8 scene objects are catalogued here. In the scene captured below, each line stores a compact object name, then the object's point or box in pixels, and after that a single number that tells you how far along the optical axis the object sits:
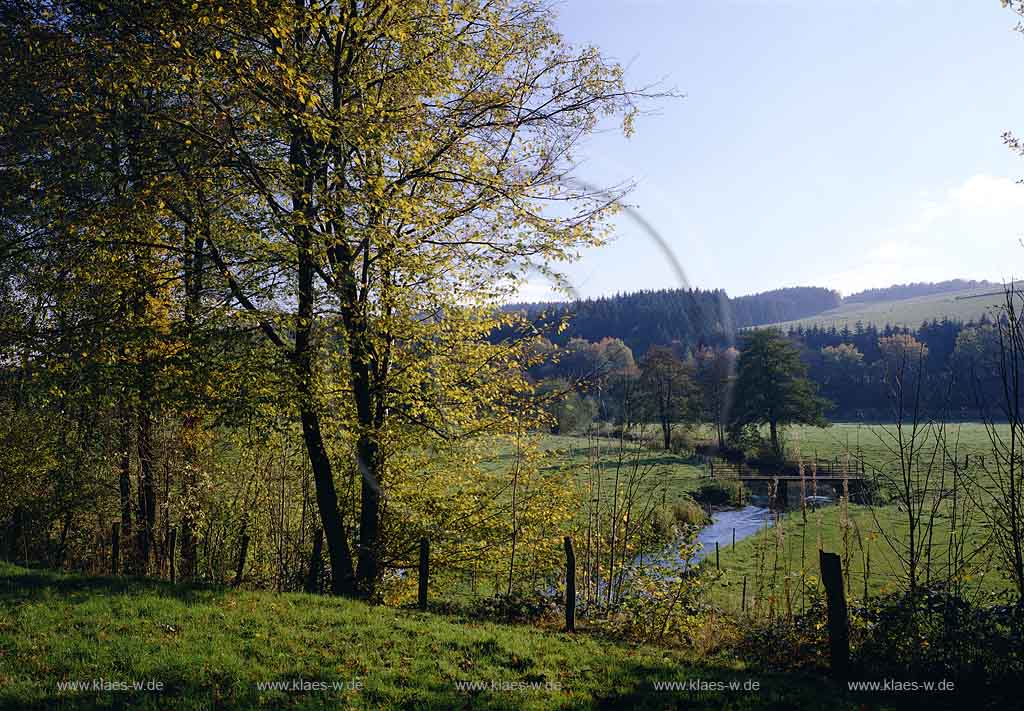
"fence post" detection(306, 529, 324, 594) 11.66
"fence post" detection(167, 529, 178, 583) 11.86
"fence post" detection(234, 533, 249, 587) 12.46
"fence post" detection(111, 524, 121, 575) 12.67
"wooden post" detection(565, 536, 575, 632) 8.84
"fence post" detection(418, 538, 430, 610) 10.21
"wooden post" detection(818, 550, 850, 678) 6.53
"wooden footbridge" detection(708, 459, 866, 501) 40.05
